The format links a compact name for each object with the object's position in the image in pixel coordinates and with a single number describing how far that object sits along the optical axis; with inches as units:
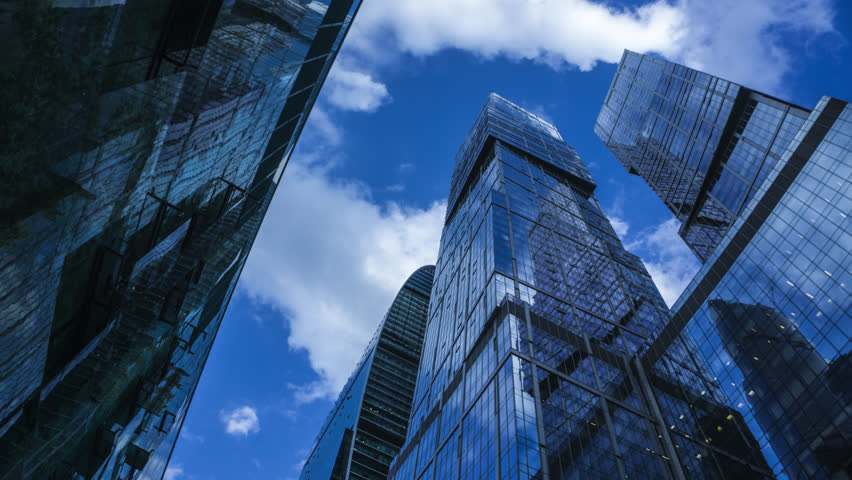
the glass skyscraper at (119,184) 239.6
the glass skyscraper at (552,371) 1722.4
